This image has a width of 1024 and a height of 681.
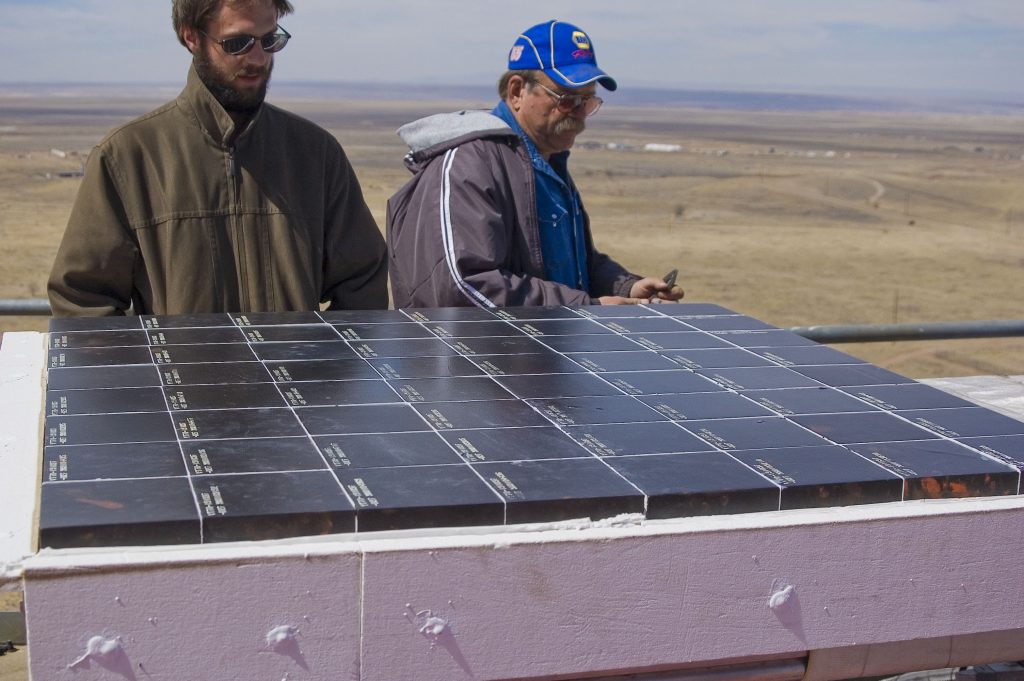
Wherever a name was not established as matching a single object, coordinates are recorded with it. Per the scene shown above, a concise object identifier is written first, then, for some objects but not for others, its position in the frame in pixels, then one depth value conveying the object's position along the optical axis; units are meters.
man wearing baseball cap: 3.92
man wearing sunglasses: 3.70
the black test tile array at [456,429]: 2.16
